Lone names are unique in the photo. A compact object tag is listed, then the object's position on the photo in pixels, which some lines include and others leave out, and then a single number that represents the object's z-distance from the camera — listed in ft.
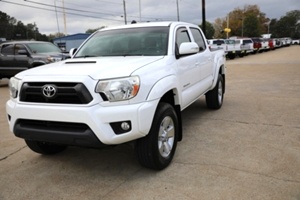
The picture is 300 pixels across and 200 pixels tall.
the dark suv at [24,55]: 38.96
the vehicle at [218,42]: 82.99
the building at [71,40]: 190.39
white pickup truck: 10.73
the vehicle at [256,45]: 102.28
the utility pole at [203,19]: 72.64
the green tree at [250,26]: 309.36
